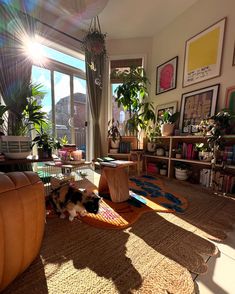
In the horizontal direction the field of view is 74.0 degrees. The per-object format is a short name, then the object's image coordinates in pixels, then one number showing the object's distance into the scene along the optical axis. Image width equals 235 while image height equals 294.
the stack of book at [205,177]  2.39
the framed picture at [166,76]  3.03
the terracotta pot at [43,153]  1.84
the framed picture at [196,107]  2.44
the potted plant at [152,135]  3.15
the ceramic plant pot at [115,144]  3.31
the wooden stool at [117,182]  1.84
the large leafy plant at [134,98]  3.15
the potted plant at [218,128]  2.05
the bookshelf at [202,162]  2.15
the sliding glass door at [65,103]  2.87
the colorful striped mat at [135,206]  1.46
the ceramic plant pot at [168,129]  2.86
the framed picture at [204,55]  2.37
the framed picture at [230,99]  2.22
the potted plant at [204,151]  2.31
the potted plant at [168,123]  2.87
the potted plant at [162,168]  3.06
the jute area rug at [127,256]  0.85
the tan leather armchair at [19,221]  0.71
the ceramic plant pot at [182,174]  2.69
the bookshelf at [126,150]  3.24
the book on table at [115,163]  1.85
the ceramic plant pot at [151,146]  3.26
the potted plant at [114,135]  3.27
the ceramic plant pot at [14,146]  1.59
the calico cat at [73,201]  1.42
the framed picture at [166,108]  3.04
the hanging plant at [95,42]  2.44
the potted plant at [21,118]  1.61
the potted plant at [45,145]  1.85
